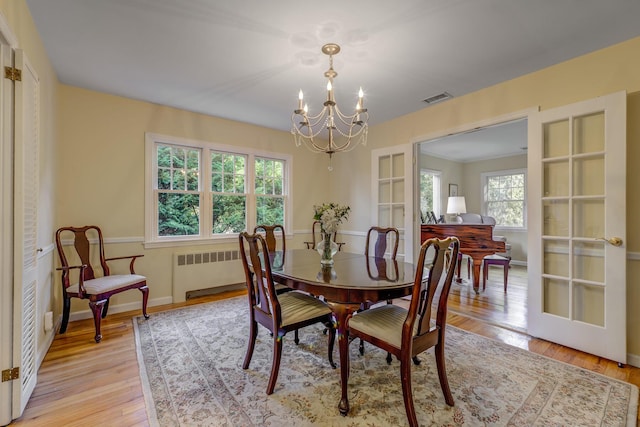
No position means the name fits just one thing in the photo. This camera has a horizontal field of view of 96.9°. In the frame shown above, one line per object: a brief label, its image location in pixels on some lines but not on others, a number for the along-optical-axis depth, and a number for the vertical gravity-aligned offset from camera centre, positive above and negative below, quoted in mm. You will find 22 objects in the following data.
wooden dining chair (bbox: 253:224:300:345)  2402 -421
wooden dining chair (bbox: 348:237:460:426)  1502 -678
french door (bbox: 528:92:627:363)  2186 -96
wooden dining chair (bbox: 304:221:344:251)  4836 -362
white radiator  3615 -783
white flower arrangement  2166 -30
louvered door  1589 -109
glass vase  2240 -292
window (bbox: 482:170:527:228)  6180 +389
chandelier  2221 +1303
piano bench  4035 -709
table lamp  5984 +167
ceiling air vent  3195 +1349
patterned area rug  1586 -1142
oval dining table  1670 -432
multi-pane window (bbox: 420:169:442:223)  6492 +510
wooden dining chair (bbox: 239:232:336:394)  1833 -685
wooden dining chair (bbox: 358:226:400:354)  2461 -358
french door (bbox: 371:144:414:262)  3775 +313
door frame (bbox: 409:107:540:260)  2770 +960
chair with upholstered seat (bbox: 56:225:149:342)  2559 -670
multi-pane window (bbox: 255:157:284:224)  4418 +355
